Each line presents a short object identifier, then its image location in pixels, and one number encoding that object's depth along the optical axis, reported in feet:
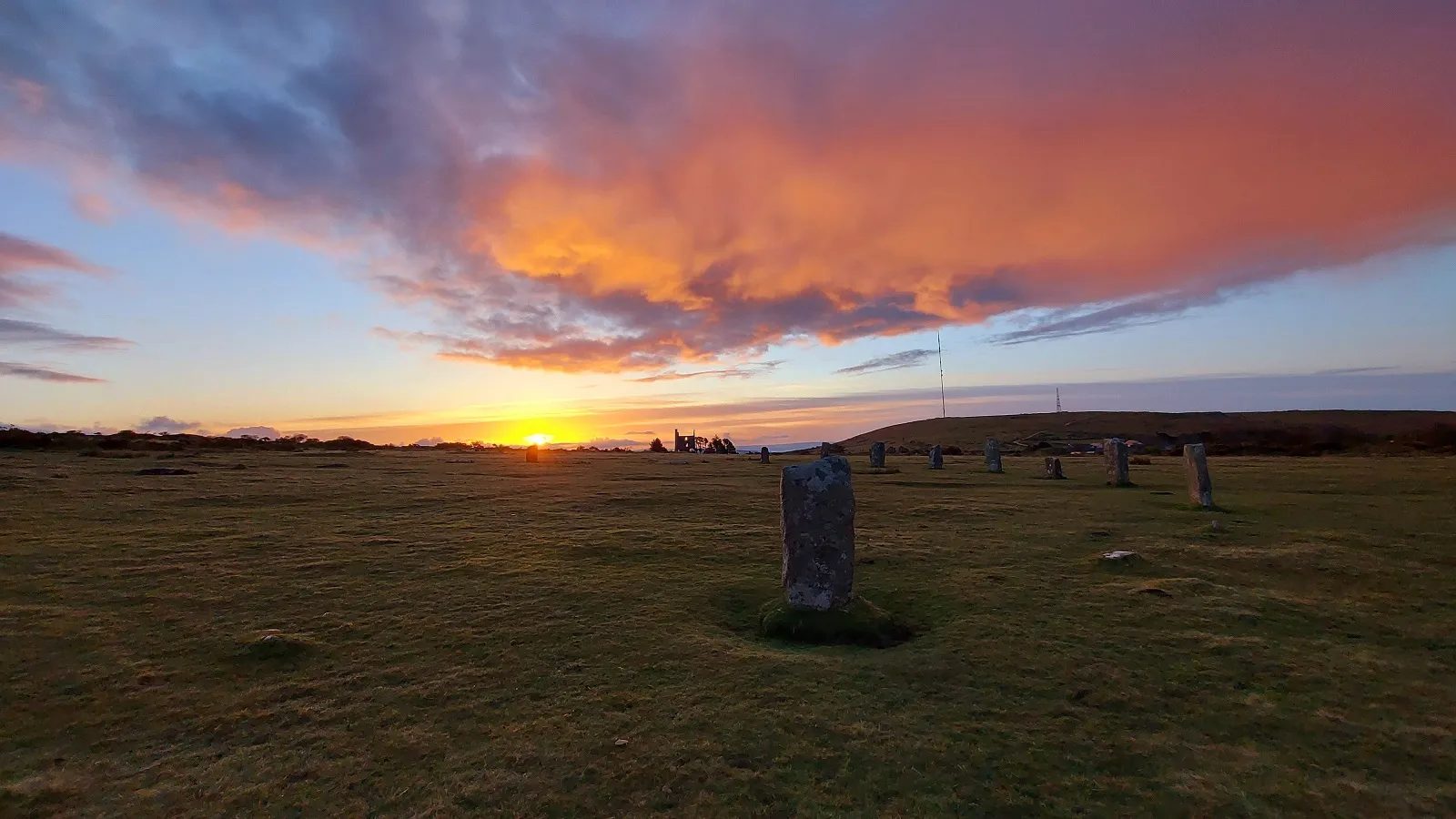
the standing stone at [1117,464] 68.33
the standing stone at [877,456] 101.34
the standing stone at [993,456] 91.50
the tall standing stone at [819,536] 25.31
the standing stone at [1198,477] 50.08
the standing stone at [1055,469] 77.71
